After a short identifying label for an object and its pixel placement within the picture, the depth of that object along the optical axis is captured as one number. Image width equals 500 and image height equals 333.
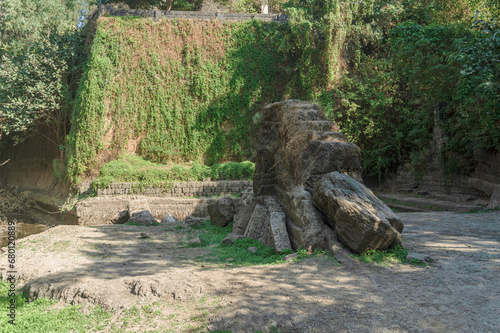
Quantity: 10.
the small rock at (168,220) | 12.61
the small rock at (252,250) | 7.23
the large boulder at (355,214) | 5.55
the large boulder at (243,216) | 9.09
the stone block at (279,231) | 6.81
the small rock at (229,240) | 8.13
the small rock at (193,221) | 11.15
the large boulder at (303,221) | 6.32
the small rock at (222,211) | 10.61
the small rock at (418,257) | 5.56
